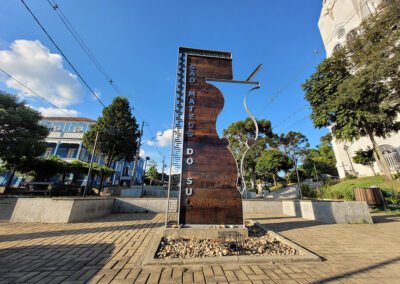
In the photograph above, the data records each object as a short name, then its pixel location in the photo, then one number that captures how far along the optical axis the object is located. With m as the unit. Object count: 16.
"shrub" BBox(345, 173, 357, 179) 22.78
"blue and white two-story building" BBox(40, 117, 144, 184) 27.44
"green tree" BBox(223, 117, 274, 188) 23.88
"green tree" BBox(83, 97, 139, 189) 22.38
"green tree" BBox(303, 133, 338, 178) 33.52
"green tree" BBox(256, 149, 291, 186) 24.28
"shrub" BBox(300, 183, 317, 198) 16.23
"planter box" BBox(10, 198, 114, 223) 6.02
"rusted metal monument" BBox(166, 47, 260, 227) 4.77
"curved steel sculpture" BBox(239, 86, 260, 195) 5.14
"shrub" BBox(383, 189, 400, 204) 10.45
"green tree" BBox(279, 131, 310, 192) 28.98
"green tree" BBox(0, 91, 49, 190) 14.30
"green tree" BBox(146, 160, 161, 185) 49.29
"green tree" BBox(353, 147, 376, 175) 20.17
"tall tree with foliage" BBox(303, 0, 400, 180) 12.25
